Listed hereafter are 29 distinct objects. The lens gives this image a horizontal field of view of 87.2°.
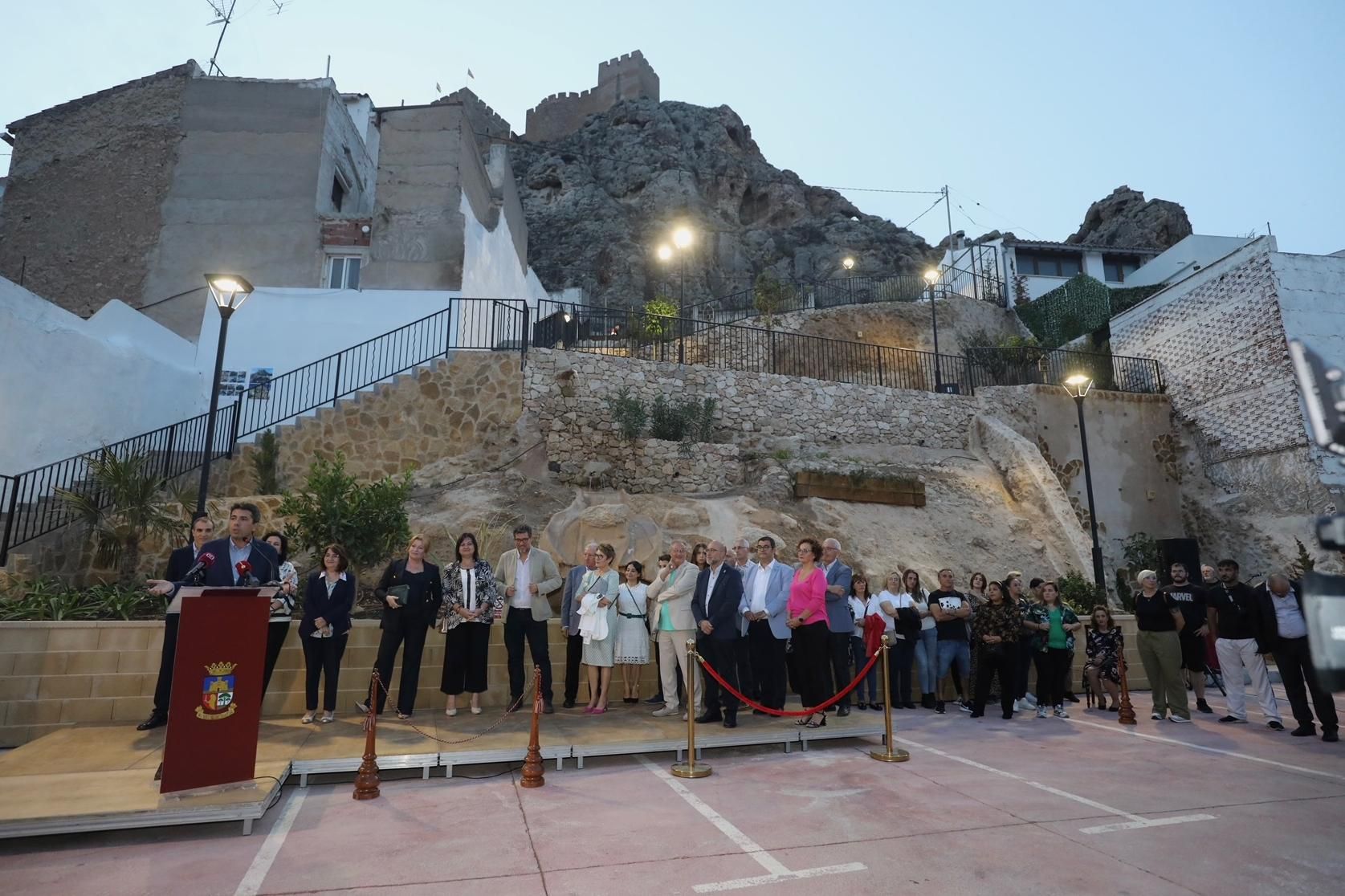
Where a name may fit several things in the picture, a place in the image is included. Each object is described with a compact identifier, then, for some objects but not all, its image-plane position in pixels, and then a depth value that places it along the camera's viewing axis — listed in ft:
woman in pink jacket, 21.04
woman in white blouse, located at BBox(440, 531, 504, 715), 21.31
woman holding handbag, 20.80
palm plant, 29.25
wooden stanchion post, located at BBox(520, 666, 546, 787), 15.75
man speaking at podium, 18.65
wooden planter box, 41.60
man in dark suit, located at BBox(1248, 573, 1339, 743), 21.89
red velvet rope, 17.02
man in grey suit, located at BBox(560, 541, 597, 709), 23.35
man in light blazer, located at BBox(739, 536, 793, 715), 21.40
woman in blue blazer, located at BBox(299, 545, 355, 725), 20.20
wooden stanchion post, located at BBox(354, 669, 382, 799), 14.82
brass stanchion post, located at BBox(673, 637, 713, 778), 16.52
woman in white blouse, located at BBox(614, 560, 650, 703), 23.04
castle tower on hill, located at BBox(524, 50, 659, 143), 157.28
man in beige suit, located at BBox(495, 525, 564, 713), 22.33
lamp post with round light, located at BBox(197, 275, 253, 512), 25.81
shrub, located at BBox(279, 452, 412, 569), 28.35
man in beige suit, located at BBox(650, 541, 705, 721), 21.83
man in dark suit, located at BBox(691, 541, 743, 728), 20.93
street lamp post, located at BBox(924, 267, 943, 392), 59.93
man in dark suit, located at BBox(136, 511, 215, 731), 19.17
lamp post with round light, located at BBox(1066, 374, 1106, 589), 38.50
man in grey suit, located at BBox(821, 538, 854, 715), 22.24
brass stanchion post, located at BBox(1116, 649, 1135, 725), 24.27
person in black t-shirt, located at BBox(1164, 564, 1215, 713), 26.30
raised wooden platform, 12.55
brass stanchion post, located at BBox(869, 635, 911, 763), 18.29
